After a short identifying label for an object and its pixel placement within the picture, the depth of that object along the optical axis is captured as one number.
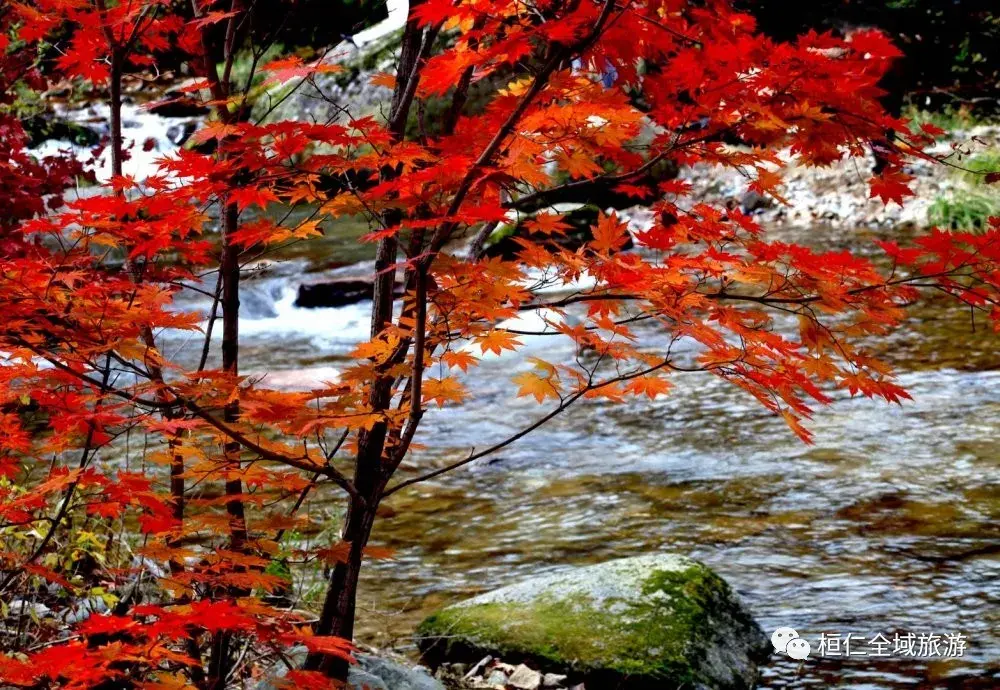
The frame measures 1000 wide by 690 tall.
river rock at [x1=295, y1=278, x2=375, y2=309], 9.80
